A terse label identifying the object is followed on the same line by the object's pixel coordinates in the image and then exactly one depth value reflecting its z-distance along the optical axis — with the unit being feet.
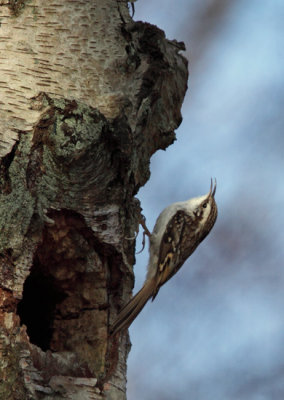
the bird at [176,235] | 21.74
